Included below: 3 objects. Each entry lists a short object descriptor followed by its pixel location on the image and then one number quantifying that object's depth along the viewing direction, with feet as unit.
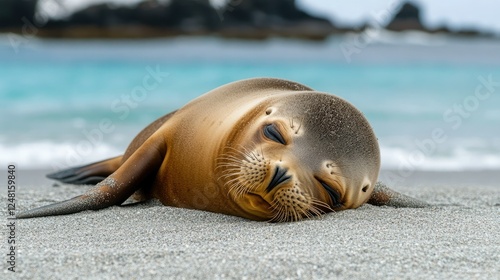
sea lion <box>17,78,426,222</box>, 14.79
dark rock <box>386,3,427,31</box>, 97.00
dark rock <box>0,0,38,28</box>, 106.88
